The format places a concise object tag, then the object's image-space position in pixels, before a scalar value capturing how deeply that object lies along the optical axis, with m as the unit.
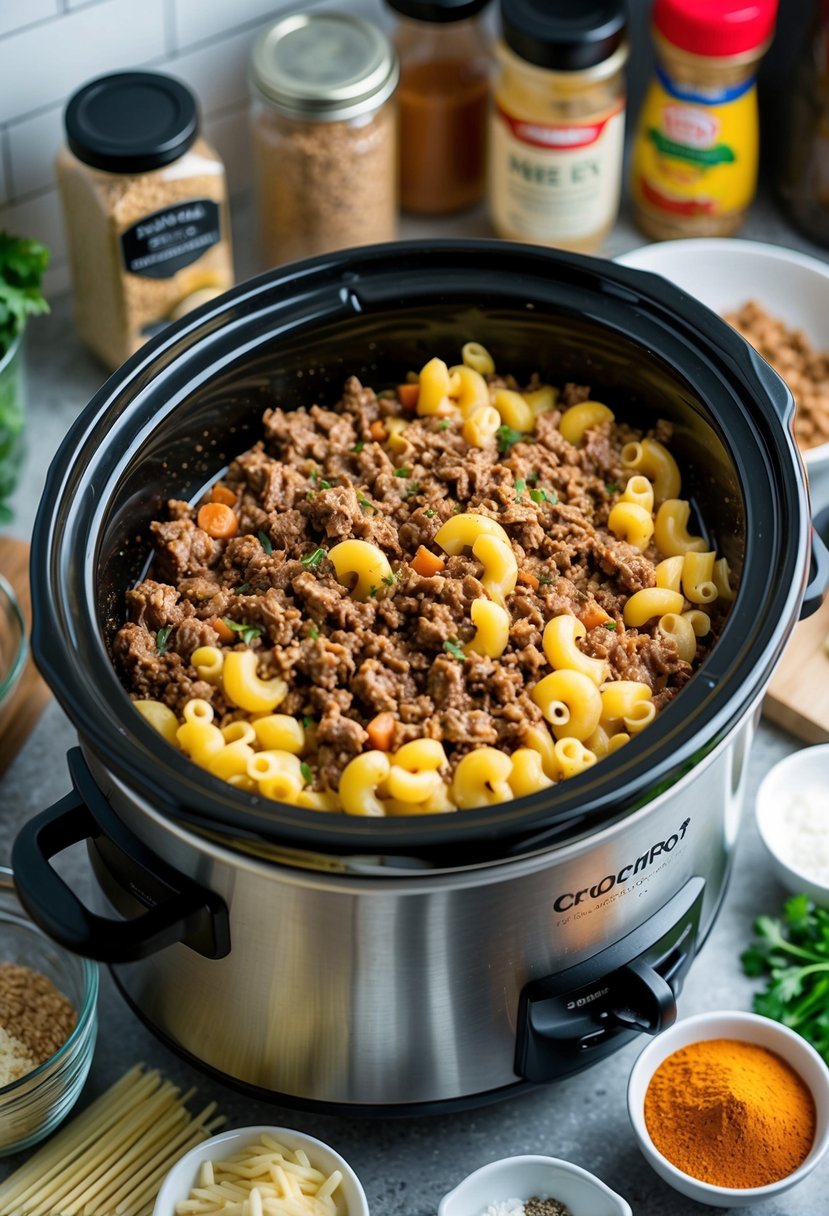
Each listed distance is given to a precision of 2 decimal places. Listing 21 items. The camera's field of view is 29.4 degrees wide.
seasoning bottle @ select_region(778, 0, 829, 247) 2.45
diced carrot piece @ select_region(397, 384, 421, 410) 1.86
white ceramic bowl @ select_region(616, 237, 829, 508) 2.40
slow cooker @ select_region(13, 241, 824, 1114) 1.34
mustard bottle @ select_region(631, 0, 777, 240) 2.30
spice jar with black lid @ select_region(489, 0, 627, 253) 2.24
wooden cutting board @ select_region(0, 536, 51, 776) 2.02
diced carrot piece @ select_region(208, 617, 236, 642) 1.60
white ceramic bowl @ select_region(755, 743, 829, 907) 1.89
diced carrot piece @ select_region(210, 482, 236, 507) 1.79
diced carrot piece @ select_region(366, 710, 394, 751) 1.49
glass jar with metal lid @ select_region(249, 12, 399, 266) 2.24
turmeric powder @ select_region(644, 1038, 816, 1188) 1.61
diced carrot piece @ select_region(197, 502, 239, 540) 1.74
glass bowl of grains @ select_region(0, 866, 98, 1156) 1.61
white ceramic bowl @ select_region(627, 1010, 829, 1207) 1.58
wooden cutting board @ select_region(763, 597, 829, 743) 2.05
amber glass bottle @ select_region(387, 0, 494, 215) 2.48
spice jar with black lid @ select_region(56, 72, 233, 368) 2.10
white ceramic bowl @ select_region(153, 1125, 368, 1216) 1.55
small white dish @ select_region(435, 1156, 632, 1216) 1.57
